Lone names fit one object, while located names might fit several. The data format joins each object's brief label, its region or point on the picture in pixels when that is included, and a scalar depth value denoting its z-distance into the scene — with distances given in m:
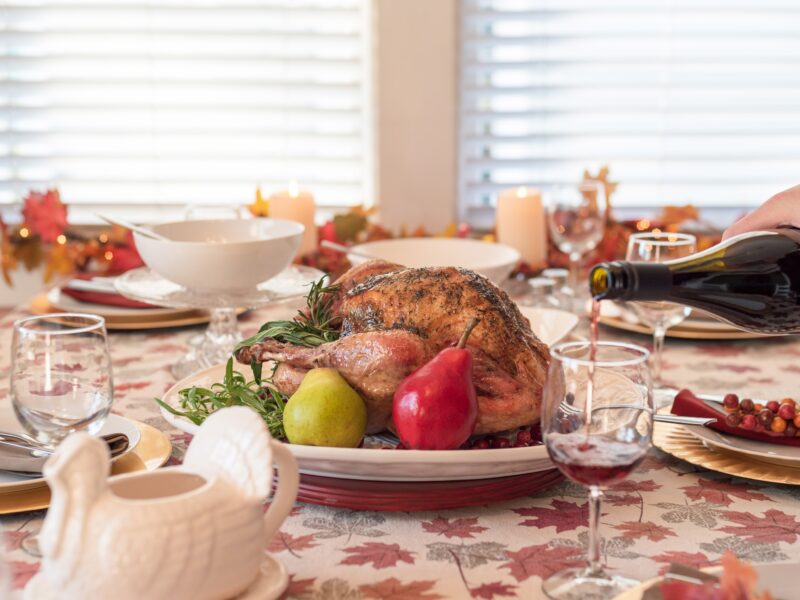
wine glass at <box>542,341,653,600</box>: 0.80
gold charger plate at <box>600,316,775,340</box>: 1.70
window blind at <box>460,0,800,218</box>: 3.07
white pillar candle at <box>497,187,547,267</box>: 2.22
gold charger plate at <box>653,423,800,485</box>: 1.05
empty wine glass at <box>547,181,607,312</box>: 1.97
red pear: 0.97
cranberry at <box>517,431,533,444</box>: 1.04
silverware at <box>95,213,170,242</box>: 1.53
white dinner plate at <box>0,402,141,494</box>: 0.98
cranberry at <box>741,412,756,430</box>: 1.10
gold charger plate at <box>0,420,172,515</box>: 0.98
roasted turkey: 1.03
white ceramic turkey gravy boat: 0.71
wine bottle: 1.15
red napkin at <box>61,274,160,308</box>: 1.86
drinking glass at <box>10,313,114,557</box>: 0.99
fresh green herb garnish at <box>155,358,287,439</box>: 1.08
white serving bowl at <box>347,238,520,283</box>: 1.93
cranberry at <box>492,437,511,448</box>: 1.03
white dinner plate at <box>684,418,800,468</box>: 1.06
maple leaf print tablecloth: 0.85
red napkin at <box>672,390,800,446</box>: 1.09
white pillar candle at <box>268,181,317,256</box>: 2.14
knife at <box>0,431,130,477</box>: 1.01
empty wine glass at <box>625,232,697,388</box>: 1.40
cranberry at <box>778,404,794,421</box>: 1.09
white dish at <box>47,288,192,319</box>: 1.81
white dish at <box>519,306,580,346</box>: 1.49
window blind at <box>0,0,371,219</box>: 3.08
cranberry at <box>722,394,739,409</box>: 1.14
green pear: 1.00
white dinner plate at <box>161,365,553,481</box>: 0.95
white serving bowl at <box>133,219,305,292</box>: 1.47
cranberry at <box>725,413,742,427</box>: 1.11
